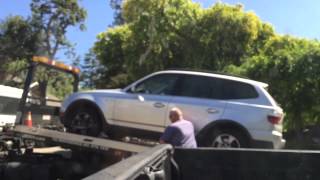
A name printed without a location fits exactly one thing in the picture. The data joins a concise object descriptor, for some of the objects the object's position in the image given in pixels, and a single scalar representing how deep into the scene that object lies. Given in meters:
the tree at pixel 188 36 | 28.89
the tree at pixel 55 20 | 51.69
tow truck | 4.45
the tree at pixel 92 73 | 41.94
